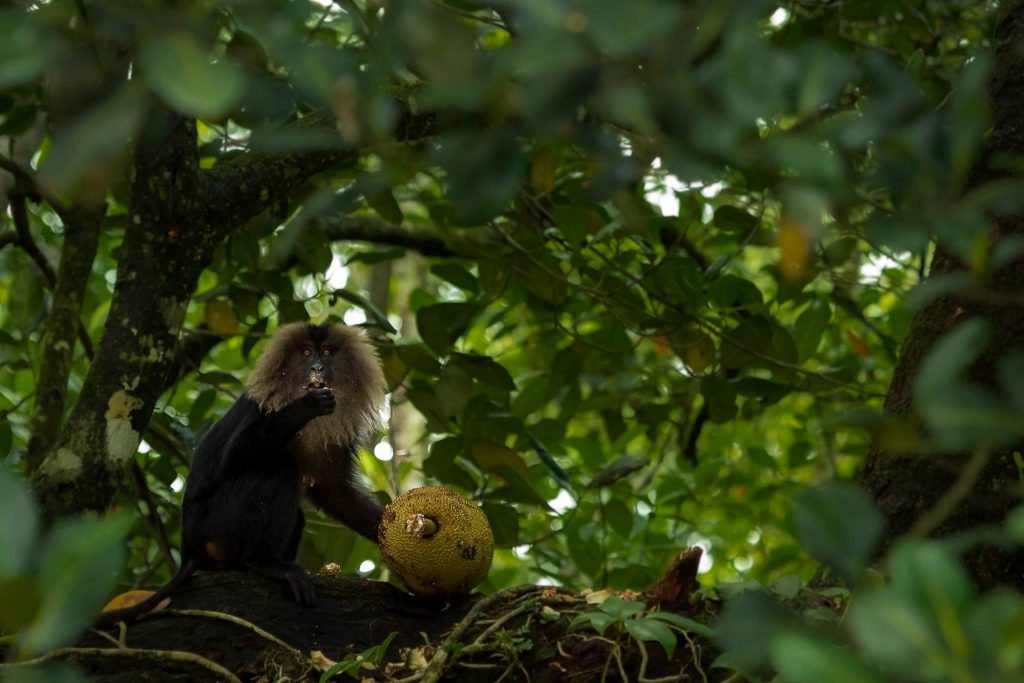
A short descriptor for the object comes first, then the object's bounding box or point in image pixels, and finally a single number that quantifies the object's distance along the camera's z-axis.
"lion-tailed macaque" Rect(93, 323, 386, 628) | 7.93
